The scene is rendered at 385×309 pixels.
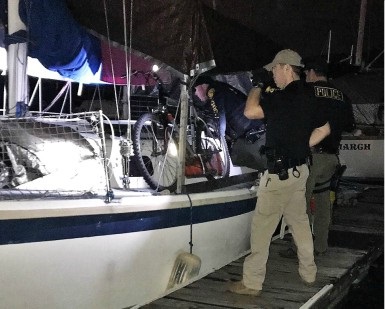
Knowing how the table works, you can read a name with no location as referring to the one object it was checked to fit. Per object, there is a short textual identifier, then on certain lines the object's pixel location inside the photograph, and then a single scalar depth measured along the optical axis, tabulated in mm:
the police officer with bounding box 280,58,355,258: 4621
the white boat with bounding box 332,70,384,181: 12195
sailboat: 3217
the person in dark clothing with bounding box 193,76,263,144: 5828
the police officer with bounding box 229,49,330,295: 3848
